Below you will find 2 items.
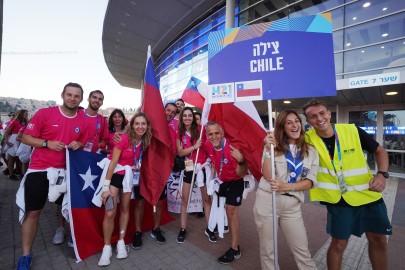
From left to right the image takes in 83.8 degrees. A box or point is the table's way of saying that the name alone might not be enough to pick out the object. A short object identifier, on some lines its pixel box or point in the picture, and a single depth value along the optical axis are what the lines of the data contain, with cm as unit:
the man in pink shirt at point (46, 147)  269
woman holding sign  212
